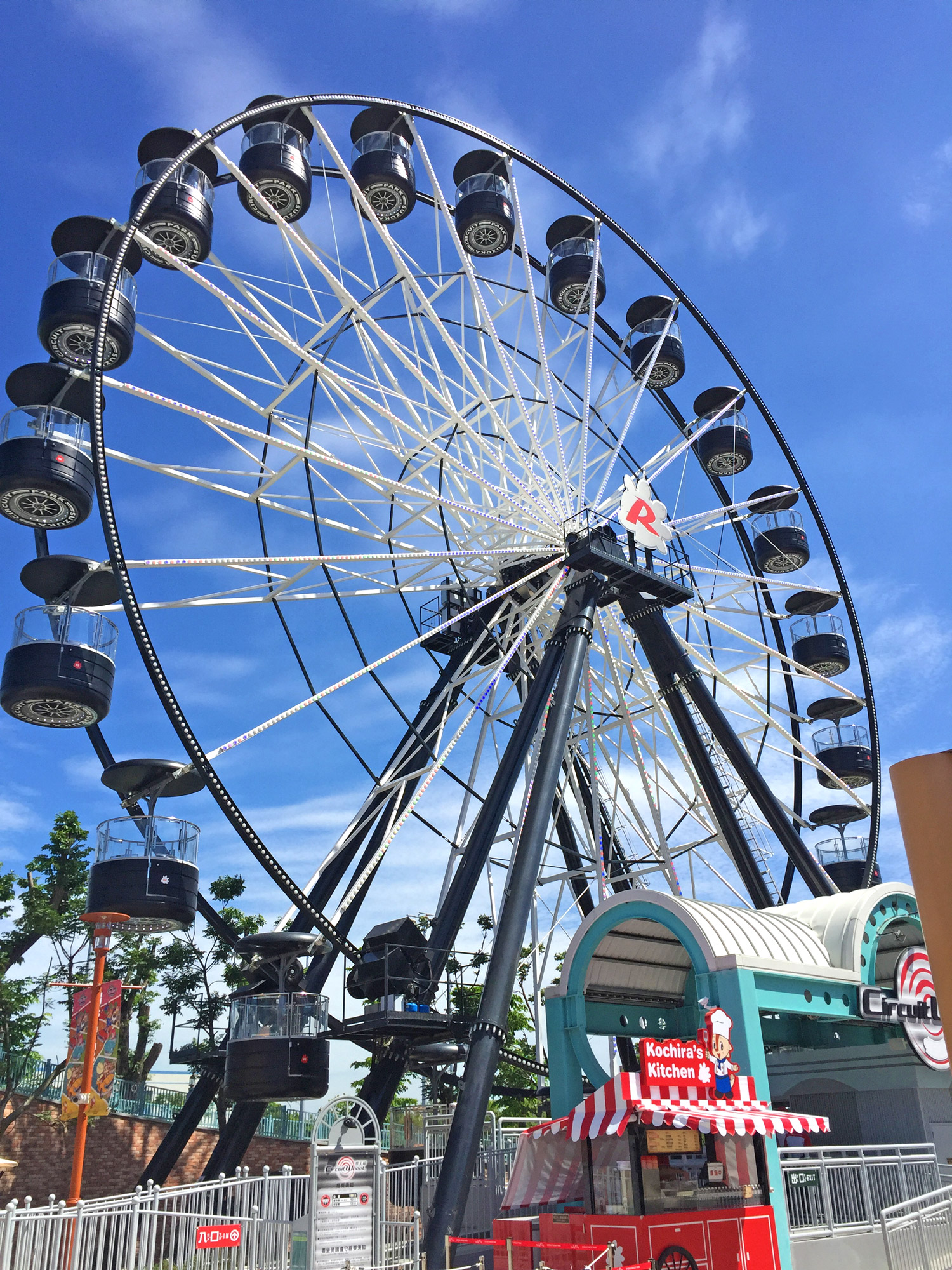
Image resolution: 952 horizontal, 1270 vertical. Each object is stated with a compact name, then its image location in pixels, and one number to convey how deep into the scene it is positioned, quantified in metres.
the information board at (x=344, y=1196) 12.07
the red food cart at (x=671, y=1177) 10.84
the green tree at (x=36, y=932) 27.66
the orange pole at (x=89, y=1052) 12.27
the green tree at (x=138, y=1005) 34.47
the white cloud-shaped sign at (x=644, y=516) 20.70
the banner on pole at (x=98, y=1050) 13.09
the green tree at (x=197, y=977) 35.22
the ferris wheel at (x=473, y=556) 15.77
